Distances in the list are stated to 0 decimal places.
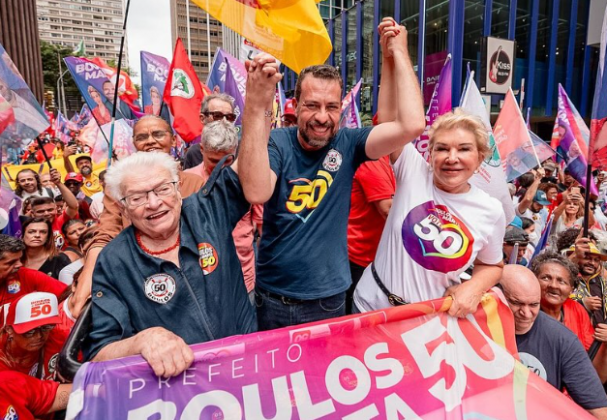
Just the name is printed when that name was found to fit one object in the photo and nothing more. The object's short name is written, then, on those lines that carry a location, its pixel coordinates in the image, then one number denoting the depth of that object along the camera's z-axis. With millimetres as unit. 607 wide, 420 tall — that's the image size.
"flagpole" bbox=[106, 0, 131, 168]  3515
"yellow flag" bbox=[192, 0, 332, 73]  2822
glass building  22781
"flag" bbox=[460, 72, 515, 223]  3708
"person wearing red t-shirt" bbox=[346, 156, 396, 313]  2518
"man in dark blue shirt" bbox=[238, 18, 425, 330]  1910
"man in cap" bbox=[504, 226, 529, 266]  4223
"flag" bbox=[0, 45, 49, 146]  3250
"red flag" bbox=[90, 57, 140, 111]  7645
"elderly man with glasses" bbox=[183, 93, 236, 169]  3357
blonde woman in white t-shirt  1945
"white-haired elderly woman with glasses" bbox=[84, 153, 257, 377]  1487
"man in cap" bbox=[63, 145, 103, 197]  7137
